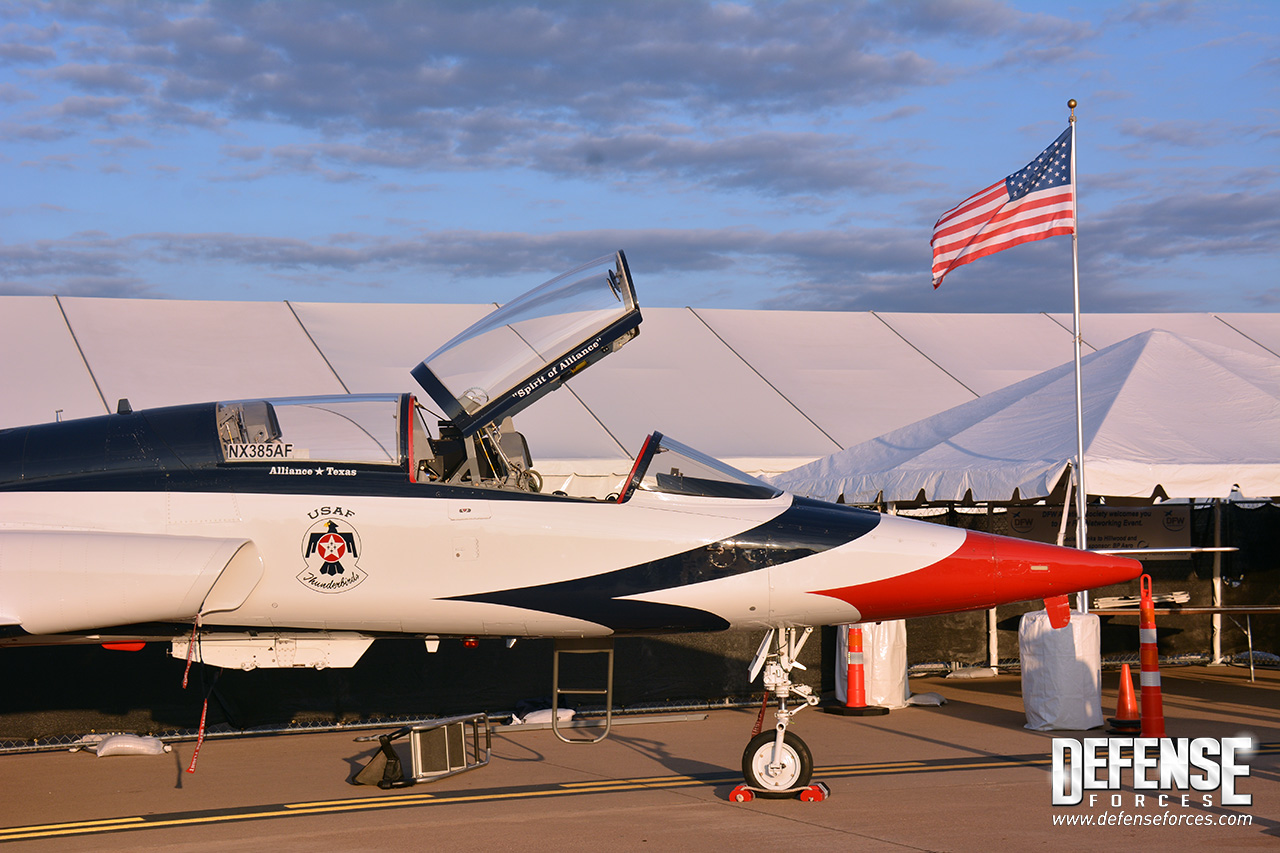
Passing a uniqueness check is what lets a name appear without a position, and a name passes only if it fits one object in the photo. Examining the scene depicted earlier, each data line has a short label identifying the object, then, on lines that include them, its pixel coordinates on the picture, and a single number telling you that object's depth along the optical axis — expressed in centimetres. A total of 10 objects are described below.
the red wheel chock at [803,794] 771
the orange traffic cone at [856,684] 1182
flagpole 1071
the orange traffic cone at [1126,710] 1045
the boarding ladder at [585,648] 792
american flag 1195
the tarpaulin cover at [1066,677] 1037
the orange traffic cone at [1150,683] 950
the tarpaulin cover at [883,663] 1203
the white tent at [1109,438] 1097
